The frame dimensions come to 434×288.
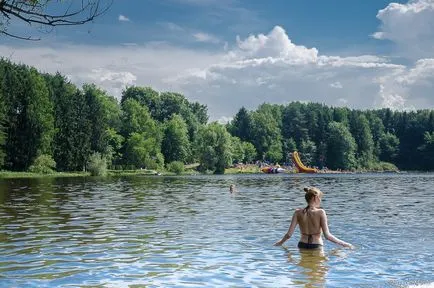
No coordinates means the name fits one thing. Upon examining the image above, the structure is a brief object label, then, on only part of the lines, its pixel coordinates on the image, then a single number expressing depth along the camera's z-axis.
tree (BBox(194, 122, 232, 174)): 145.50
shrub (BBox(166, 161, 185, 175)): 136.88
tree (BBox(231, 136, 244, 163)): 171.29
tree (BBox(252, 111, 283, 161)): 196.38
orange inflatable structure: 160.62
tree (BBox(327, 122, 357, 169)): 196.88
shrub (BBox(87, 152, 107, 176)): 107.81
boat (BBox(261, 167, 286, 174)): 157.88
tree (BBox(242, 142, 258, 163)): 185.12
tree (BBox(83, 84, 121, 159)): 123.38
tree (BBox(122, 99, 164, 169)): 135.38
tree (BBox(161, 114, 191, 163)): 151.88
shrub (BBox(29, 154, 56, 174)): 99.19
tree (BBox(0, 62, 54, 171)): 100.31
